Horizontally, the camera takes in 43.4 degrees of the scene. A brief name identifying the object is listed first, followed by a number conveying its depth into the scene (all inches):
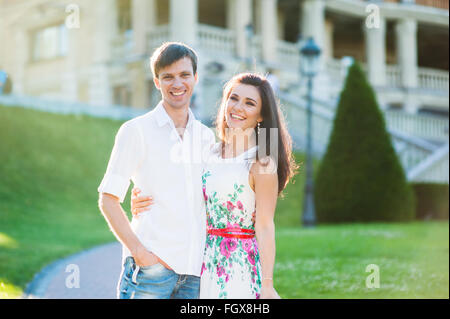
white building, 737.0
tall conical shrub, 489.7
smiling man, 114.3
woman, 122.8
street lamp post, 484.4
